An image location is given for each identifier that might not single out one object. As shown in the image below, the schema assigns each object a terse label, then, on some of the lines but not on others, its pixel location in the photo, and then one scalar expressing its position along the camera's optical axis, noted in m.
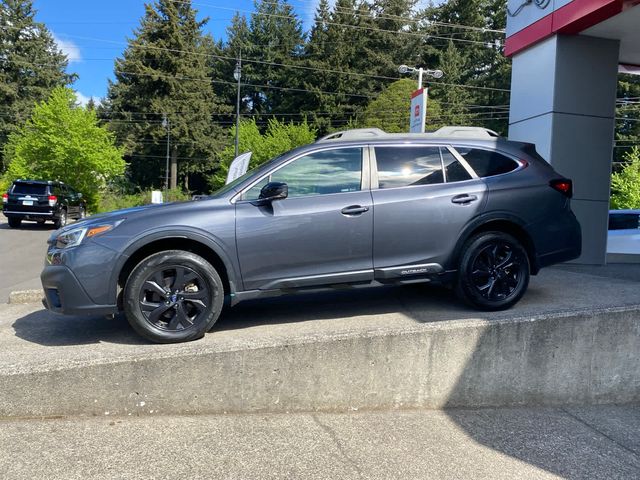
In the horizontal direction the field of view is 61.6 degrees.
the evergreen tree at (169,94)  52.59
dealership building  8.47
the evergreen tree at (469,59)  53.44
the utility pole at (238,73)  33.44
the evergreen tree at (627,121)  45.47
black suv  20.95
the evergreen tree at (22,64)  55.25
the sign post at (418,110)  11.34
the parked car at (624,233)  10.21
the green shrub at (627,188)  32.38
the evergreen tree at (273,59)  61.62
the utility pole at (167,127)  52.37
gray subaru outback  4.25
